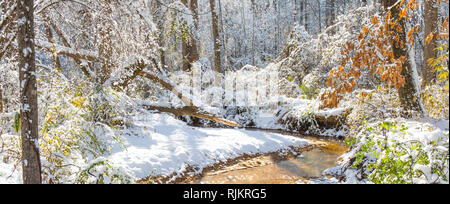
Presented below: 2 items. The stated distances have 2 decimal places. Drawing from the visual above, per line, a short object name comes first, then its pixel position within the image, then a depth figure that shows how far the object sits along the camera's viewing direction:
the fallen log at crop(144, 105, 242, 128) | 6.74
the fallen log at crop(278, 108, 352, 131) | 10.70
